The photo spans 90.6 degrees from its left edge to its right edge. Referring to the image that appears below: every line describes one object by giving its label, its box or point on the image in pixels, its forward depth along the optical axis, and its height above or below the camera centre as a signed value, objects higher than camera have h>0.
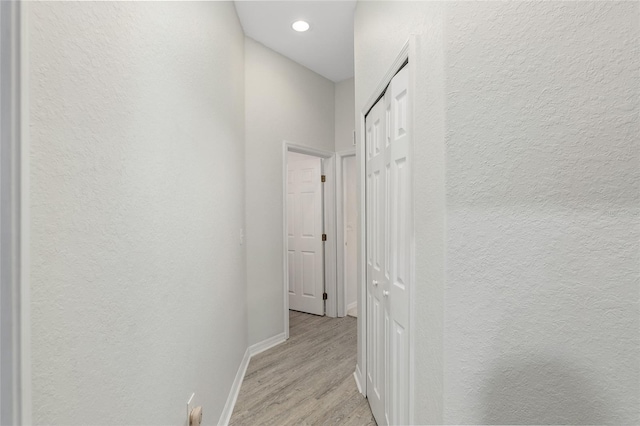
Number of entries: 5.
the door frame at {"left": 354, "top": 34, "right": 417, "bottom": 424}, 2.02 -0.21
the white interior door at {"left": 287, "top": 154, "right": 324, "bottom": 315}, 3.88 -0.24
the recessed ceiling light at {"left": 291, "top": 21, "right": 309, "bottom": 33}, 2.66 +1.62
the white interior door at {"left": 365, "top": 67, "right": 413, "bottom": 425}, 1.40 -0.19
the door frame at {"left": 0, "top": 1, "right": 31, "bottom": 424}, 0.54 +0.00
